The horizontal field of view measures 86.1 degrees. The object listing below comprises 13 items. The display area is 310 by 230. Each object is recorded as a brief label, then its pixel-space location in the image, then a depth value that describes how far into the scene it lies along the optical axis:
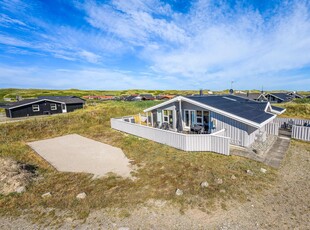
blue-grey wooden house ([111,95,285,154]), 10.53
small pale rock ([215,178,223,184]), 7.02
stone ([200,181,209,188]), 6.79
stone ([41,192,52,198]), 6.58
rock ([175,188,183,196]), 6.33
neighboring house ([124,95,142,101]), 53.78
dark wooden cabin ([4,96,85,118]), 26.70
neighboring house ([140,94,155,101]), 55.60
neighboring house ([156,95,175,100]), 60.50
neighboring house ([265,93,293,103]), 40.47
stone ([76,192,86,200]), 6.38
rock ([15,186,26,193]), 7.00
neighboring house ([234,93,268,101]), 34.95
